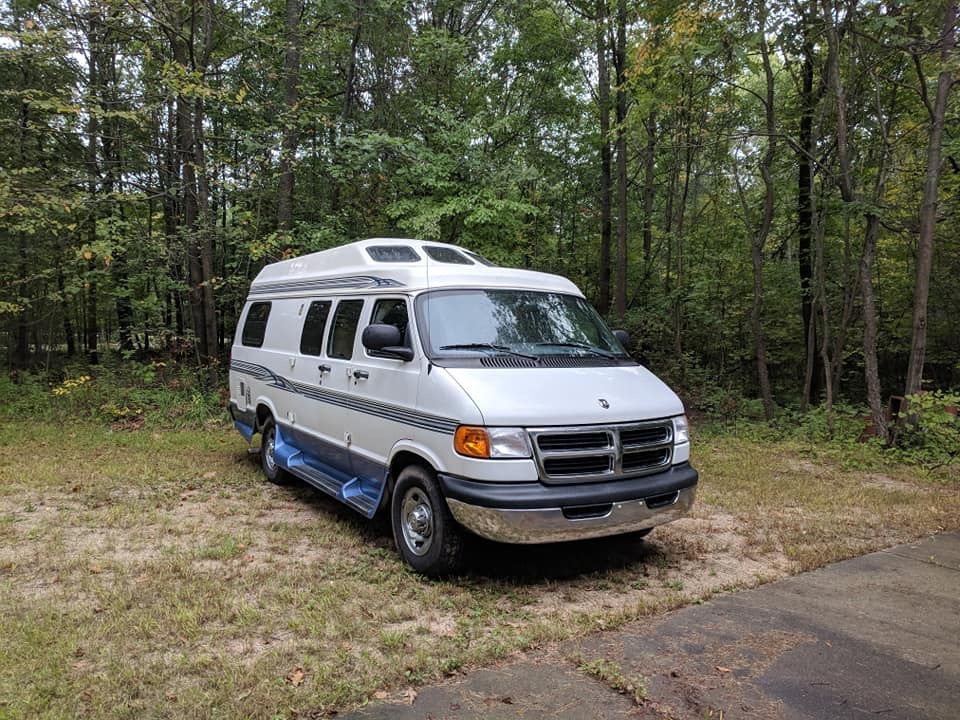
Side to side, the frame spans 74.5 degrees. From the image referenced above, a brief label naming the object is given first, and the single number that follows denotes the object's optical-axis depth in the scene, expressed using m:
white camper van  4.02
